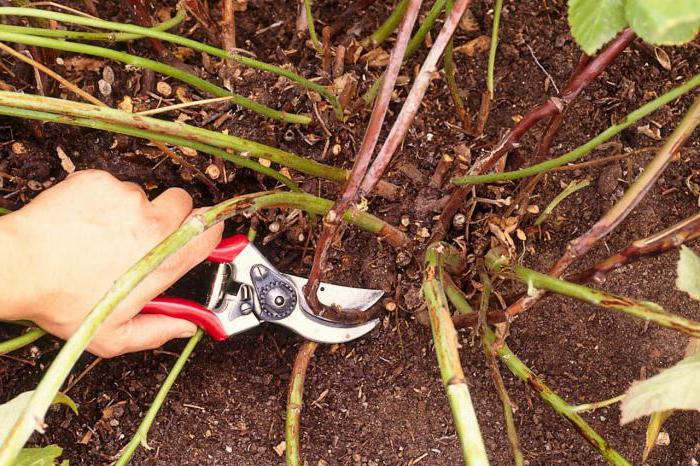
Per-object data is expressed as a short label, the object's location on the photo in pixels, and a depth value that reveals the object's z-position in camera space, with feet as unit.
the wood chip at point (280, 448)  1.67
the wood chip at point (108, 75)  1.71
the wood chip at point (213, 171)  1.65
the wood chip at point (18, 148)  1.66
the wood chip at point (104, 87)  1.70
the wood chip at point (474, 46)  1.75
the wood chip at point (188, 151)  1.66
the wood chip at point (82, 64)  1.72
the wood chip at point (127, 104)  1.64
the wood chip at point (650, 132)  1.71
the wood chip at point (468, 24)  1.76
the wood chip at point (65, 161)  1.67
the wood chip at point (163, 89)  1.70
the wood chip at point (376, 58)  1.71
